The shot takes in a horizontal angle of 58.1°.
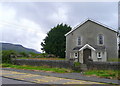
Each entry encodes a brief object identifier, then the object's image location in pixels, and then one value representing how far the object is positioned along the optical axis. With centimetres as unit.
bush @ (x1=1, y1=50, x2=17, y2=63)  1842
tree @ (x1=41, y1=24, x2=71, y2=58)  3020
